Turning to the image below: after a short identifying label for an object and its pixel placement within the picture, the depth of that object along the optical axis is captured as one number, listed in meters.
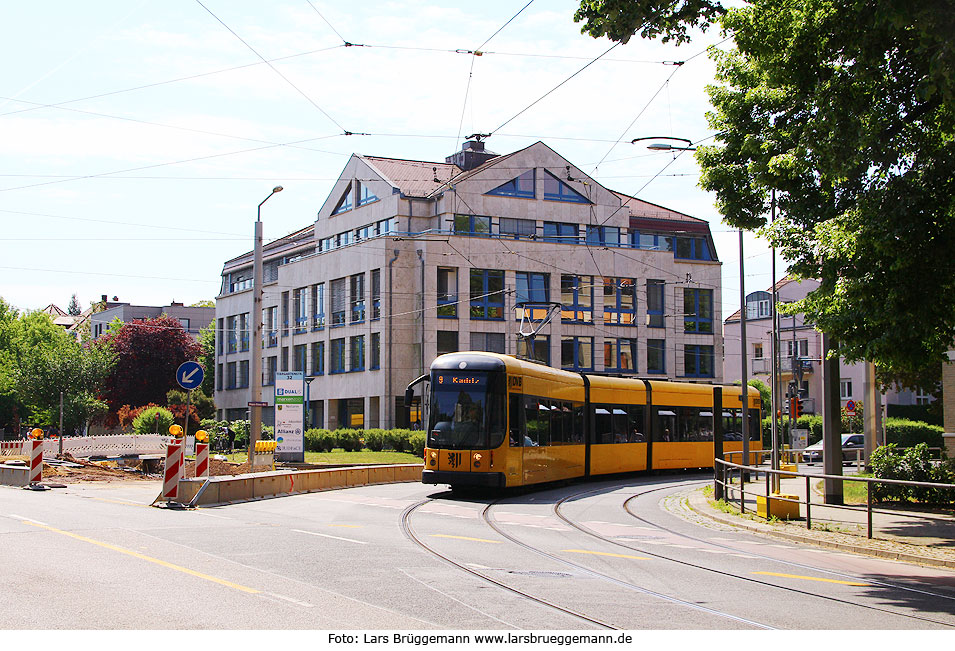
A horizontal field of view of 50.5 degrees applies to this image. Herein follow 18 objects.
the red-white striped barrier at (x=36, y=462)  25.31
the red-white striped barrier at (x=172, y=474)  19.61
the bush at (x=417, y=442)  43.97
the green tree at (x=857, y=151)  12.20
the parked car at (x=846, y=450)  50.96
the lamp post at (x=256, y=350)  30.20
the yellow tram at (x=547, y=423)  22.16
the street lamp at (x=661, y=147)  23.25
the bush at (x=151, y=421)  57.19
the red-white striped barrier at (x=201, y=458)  21.28
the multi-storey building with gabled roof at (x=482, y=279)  53.72
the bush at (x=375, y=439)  45.69
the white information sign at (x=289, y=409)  34.66
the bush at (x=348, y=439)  46.53
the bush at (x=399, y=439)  45.03
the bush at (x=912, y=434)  55.34
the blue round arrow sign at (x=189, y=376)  21.28
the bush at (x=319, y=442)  46.75
